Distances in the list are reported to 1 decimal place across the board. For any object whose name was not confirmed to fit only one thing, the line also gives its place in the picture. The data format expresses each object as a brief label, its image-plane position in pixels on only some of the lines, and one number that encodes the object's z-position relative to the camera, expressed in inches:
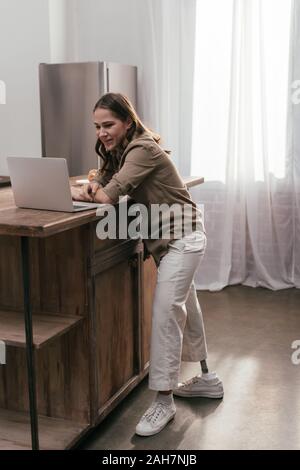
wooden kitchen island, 86.5
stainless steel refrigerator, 169.2
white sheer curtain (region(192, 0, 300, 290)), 169.8
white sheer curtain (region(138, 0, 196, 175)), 175.5
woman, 89.1
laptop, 78.0
